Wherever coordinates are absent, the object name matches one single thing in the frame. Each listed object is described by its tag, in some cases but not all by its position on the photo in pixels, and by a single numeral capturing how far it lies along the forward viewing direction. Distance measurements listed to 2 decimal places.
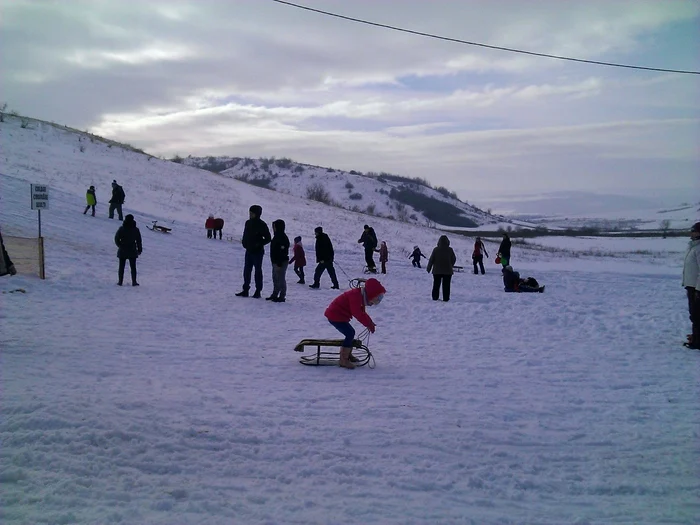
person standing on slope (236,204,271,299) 14.70
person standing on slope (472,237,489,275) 25.41
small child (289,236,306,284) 18.81
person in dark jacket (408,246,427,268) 27.70
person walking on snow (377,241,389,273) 24.30
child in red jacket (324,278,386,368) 8.77
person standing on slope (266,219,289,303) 14.66
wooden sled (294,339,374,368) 9.26
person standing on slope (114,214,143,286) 15.52
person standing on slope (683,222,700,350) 10.38
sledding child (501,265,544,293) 19.14
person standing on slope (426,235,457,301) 16.13
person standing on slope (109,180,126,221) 27.28
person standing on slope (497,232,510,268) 22.79
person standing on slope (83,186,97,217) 27.61
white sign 15.87
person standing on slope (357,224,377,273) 23.42
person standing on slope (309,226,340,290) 17.44
